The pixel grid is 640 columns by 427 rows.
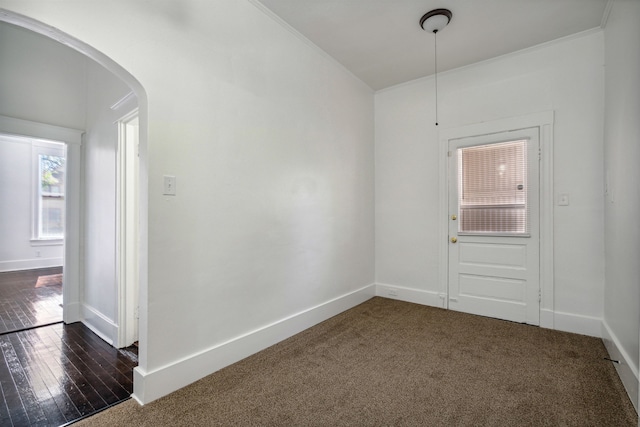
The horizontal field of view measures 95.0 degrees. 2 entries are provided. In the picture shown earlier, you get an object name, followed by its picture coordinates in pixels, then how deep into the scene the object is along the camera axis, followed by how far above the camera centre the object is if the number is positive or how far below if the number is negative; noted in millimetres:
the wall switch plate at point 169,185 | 1893 +180
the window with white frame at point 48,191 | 6613 +499
